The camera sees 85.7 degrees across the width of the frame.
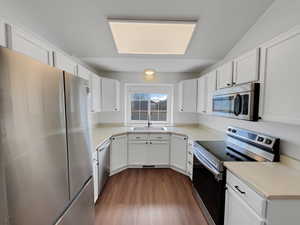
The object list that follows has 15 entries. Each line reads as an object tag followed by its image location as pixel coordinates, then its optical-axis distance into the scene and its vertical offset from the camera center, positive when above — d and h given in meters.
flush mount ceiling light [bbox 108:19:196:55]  2.44 +1.08
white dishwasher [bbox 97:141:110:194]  2.32 -0.93
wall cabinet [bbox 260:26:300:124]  1.17 +0.21
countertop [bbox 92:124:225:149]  2.68 -0.55
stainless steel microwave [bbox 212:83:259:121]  1.51 +0.03
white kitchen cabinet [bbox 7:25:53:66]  1.08 +0.45
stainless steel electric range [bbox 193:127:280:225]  1.56 -0.57
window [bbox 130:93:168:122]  4.05 -0.05
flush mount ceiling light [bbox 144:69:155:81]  3.09 +0.61
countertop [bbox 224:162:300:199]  1.04 -0.56
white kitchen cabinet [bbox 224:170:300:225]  1.04 -0.71
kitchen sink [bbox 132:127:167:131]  3.60 -0.55
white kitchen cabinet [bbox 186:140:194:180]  2.78 -0.98
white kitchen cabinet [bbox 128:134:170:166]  3.33 -0.95
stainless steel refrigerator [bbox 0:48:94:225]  0.64 -0.21
